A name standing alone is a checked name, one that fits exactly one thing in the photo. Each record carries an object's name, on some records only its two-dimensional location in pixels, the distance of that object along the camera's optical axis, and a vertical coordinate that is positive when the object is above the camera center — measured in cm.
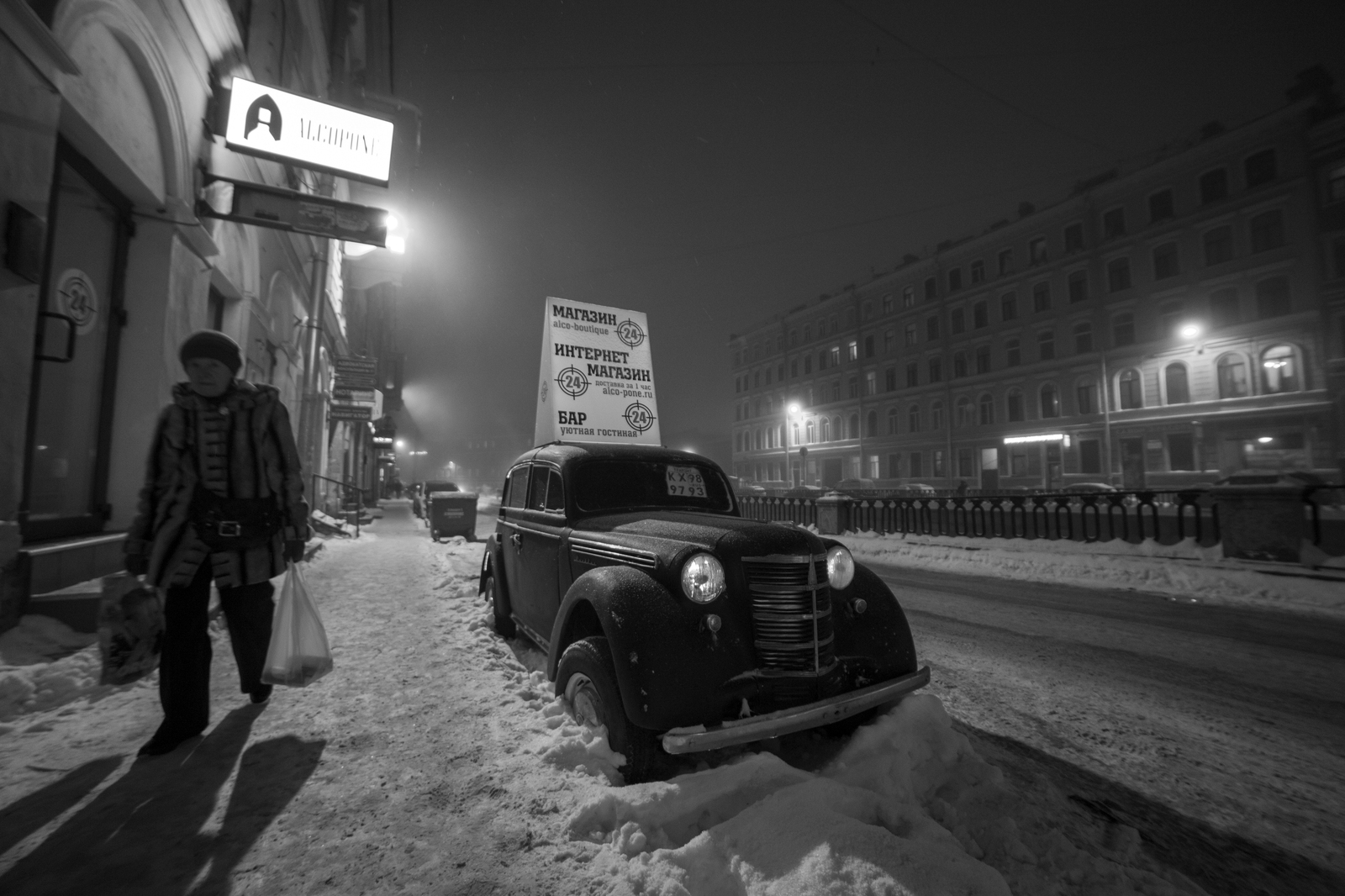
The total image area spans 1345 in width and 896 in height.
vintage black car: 237 -71
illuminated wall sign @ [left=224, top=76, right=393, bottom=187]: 705 +499
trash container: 1490 -68
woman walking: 288 -14
